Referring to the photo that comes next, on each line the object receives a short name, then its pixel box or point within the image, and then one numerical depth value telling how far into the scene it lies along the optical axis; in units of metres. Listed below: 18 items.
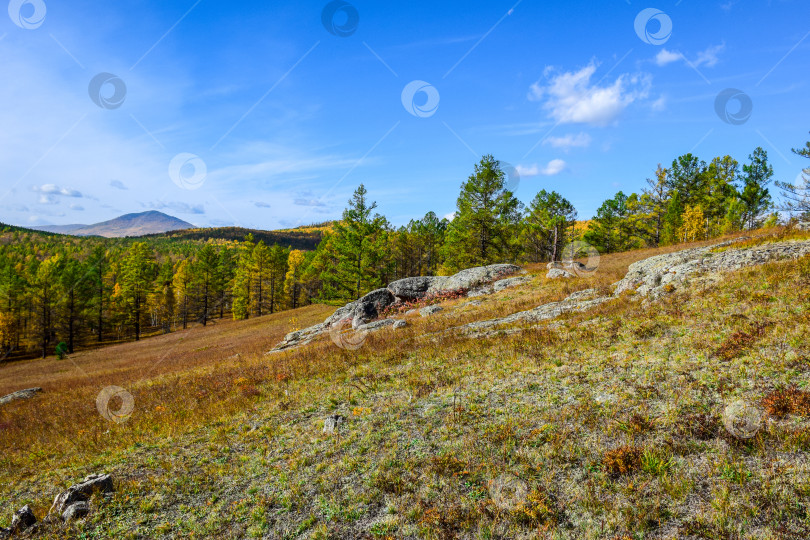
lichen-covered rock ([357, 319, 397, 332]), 22.33
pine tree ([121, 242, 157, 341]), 58.44
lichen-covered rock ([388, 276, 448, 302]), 31.15
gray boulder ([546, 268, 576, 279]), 25.79
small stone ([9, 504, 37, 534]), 6.14
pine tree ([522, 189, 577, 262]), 53.91
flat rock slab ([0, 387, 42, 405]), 18.73
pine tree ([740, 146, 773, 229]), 48.69
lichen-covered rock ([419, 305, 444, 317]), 23.05
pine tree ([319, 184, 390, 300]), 37.91
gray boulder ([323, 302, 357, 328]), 29.06
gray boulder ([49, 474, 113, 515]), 6.49
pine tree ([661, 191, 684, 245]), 49.59
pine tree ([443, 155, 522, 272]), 38.75
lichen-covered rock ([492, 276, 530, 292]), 27.64
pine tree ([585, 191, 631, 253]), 59.44
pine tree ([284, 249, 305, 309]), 73.49
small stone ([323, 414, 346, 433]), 8.49
